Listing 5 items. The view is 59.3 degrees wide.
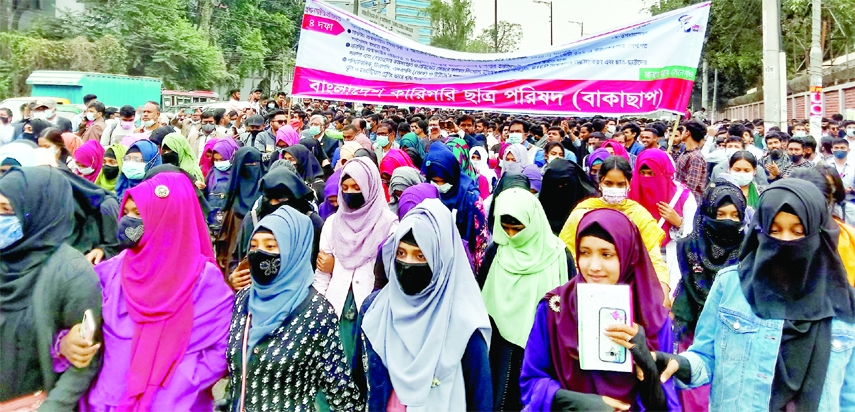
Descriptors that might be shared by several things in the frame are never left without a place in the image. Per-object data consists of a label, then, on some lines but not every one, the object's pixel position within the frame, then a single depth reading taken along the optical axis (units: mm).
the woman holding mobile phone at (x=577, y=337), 2260
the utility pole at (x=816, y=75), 11141
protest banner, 6352
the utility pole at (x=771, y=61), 11305
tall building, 28211
